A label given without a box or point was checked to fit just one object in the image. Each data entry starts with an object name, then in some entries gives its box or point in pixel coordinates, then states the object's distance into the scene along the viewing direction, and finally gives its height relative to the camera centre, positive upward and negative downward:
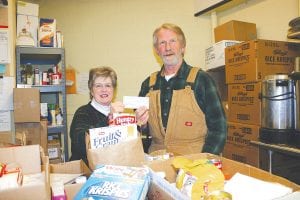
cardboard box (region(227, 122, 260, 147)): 2.64 -0.34
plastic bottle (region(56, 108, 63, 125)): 3.03 -0.20
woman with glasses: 1.48 -0.05
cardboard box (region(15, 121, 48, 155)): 2.52 -0.28
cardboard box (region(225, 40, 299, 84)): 2.59 +0.37
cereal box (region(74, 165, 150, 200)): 0.65 -0.20
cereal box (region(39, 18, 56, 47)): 2.87 +0.68
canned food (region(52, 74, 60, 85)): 2.99 +0.22
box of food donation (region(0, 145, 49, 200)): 0.79 -0.18
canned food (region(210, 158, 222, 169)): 0.87 -0.20
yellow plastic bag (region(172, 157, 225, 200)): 0.67 -0.20
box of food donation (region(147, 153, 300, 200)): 0.66 -0.21
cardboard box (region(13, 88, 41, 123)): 2.46 -0.04
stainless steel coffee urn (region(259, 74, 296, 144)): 2.10 -0.08
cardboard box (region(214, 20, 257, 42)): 3.02 +0.73
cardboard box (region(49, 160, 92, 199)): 1.09 -0.26
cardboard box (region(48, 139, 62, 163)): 2.95 -0.52
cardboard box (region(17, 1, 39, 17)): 2.79 +0.91
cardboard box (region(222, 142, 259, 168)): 2.64 -0.54
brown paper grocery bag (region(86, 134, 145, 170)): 0.86 -0.17
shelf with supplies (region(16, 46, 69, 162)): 2.84 +0.20
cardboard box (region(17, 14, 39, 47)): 2.80 +0.74
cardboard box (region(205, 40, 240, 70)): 3.04 +0.50
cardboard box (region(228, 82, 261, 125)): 2.61 -0.04
